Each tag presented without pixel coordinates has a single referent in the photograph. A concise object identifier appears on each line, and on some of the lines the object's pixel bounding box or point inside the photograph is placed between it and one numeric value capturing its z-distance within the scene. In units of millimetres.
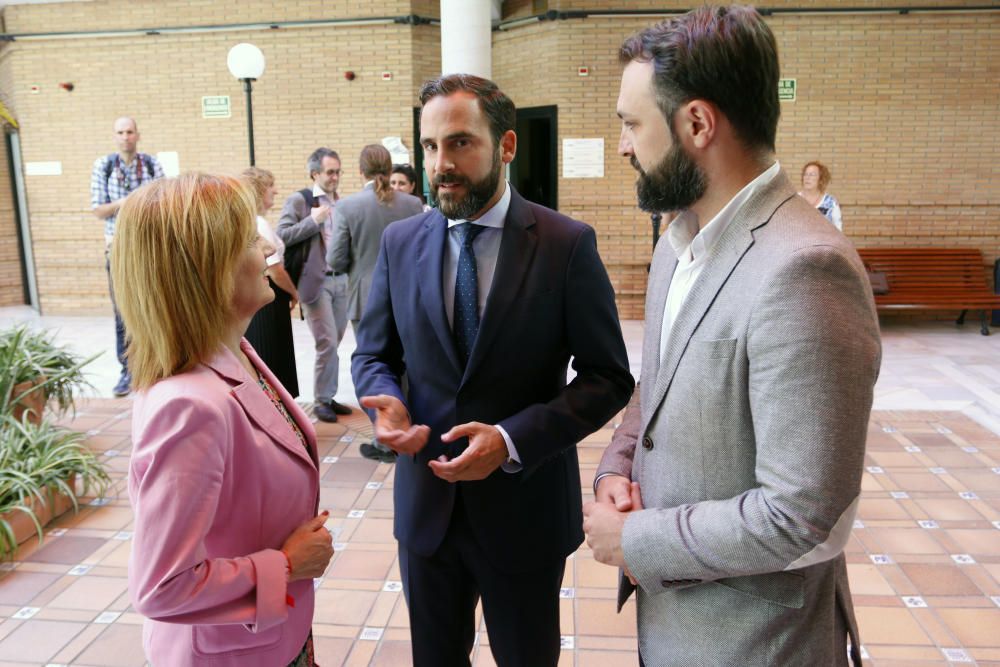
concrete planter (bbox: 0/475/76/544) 3787
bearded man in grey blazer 1062
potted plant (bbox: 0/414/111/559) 3795
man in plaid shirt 6227
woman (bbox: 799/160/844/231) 7836
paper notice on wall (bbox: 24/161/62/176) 10641
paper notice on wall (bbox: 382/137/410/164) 9922
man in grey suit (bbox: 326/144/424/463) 5074
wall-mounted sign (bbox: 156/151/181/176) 10344
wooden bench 9102
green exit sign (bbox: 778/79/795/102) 9438
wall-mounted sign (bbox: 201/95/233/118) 10180
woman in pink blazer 1232
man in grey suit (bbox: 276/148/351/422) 5410
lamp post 7188
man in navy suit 1861
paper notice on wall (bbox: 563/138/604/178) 9836
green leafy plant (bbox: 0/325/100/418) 4543
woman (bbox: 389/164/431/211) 5854
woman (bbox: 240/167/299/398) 4922
